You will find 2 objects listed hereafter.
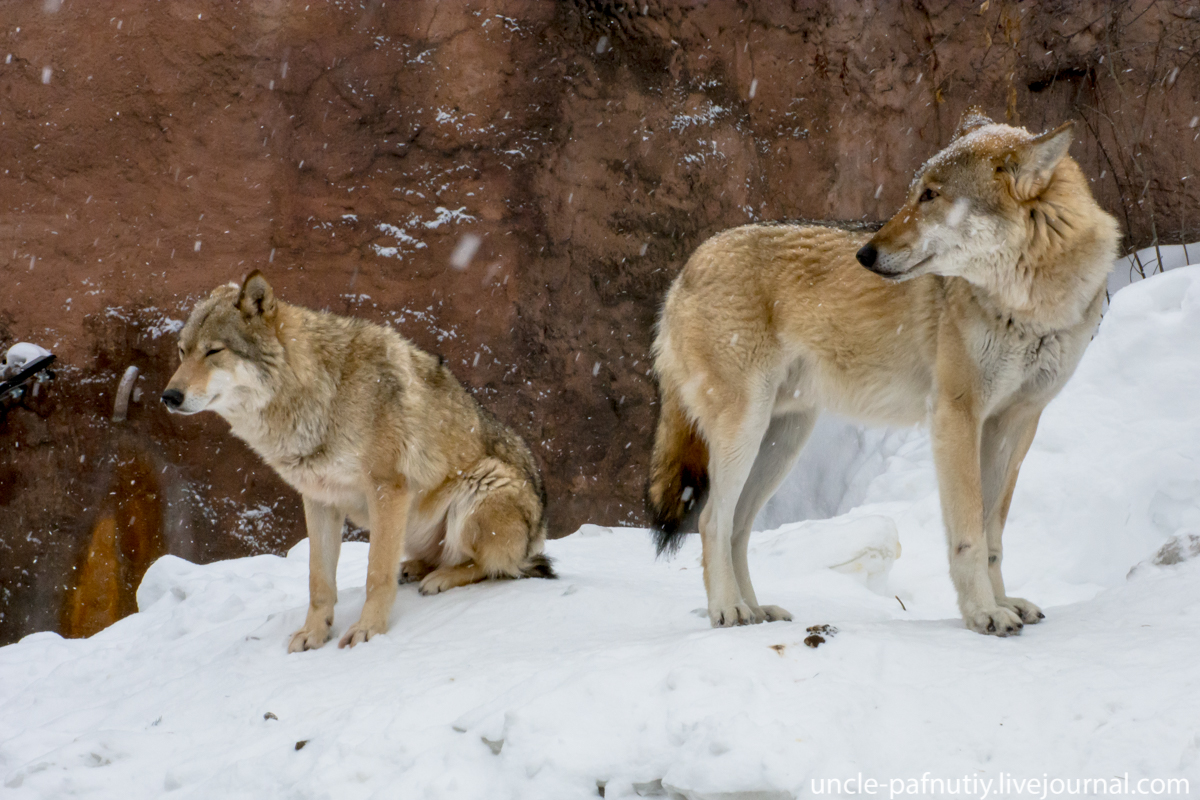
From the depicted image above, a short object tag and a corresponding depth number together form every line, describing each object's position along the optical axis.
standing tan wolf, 5.98
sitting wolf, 7.66
